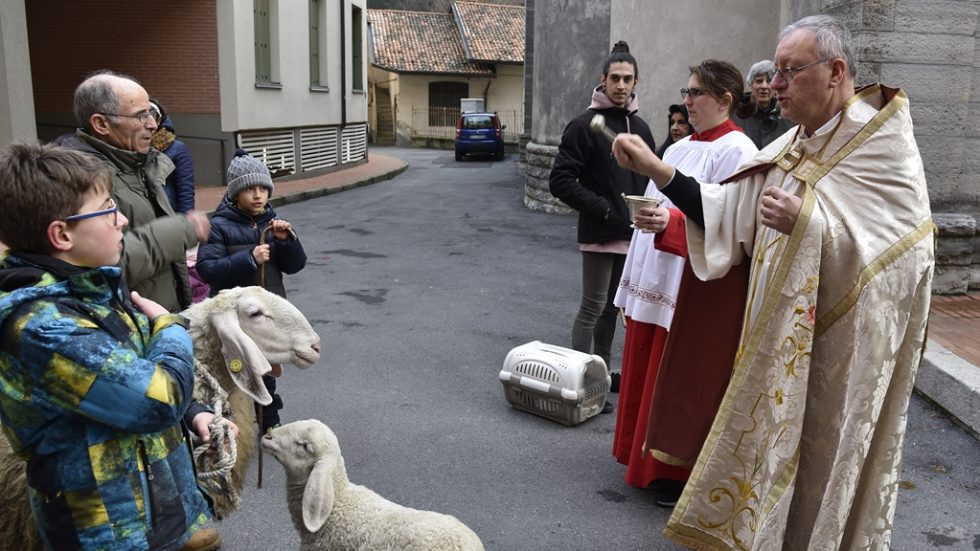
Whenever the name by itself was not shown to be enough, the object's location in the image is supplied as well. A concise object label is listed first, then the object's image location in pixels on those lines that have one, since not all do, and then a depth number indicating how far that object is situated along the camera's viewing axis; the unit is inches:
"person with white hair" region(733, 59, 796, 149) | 239.8
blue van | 1269.7
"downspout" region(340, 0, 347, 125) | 956.0
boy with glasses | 77.1
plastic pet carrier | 201.9
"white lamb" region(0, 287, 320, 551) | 123.4
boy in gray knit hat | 170.6
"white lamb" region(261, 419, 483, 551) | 112.3
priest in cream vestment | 110.3
